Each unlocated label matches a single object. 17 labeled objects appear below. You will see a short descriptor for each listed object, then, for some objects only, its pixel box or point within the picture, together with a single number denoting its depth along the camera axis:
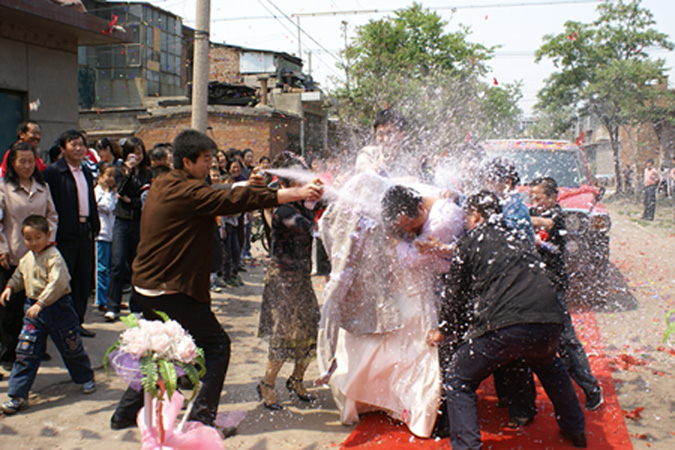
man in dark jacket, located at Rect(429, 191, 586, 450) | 3.45
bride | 4.05
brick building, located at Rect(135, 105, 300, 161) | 19.72
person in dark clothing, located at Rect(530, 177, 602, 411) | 4.42
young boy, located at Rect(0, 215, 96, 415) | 4.25
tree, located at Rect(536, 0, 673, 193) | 26.78
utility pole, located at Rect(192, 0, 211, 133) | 9.14
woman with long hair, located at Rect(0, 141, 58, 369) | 4.93
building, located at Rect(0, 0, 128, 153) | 8.23
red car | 7.62
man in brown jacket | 3.51
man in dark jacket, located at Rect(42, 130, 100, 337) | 5.48
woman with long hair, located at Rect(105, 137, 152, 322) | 6.57
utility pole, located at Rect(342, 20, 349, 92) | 20.83
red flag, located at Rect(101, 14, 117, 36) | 9.15
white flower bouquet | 2.84
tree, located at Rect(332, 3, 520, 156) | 12.04
